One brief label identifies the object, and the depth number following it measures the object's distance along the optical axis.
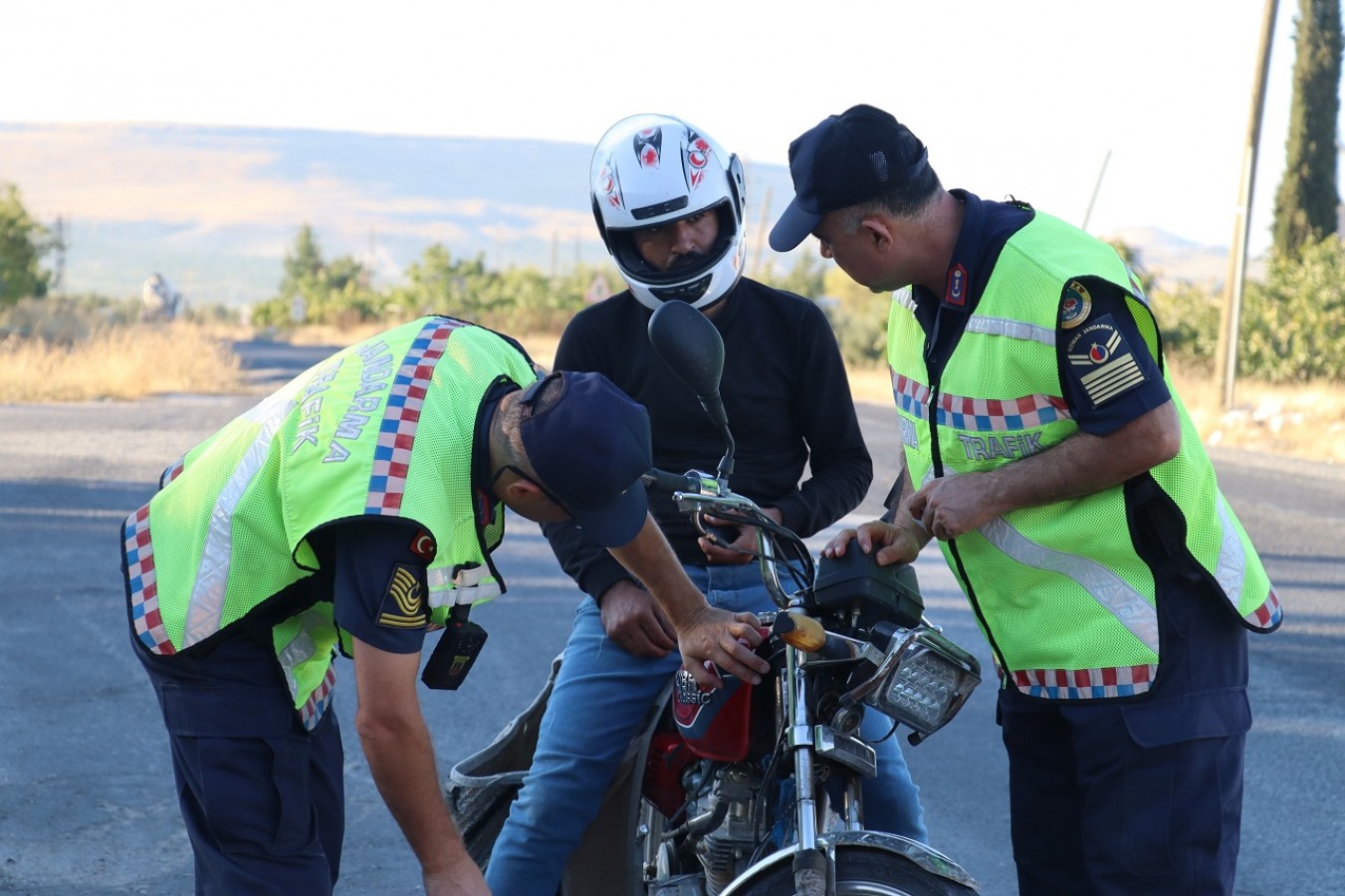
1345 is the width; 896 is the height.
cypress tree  34.16
